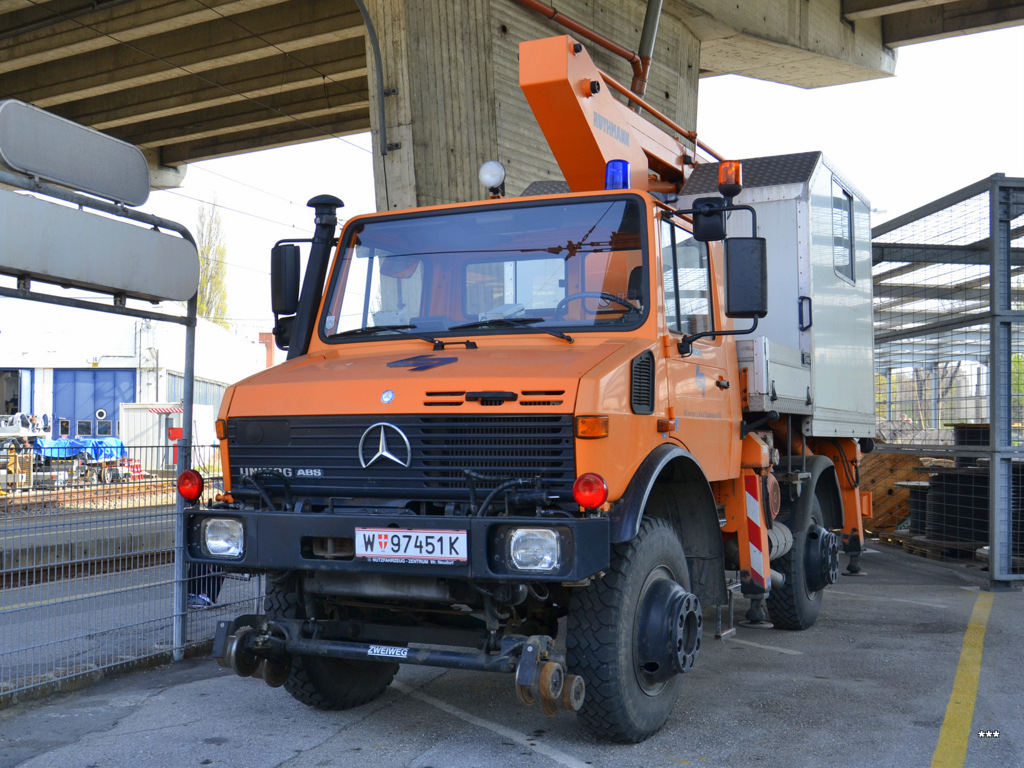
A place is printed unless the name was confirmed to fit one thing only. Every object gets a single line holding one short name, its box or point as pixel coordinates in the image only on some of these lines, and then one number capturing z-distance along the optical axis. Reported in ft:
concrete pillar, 36.73
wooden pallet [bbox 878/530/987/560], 36.55
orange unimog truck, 13.67
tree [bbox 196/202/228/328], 155.84
